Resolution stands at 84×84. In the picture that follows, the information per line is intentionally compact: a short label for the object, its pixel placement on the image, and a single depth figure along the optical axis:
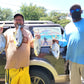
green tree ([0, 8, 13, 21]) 29.05
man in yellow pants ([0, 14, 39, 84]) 2.39
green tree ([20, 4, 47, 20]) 28.00
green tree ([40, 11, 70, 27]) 27.43
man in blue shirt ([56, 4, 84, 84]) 2.39
